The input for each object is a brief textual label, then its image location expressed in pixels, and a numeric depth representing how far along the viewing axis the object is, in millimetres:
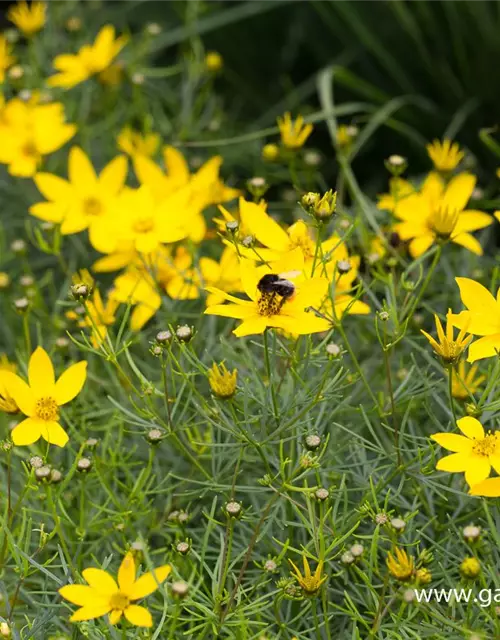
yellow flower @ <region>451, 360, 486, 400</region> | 931
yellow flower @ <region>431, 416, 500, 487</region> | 864
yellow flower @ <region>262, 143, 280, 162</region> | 1029
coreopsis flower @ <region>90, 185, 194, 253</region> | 1012
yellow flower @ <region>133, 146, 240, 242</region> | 1072
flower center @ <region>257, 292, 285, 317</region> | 891
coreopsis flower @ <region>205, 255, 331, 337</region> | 882
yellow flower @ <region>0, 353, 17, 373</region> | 984
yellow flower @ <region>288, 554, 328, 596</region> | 867
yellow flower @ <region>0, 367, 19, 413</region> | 920
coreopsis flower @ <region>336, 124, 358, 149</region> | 1056
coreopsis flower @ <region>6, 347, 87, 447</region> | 914
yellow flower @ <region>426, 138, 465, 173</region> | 1030
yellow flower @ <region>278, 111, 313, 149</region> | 1013
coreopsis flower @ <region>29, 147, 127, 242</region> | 1054
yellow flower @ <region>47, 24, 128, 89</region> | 1132
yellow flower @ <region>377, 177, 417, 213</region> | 994
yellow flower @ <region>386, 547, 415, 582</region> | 851
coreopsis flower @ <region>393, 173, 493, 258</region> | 999
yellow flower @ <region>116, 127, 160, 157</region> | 1105
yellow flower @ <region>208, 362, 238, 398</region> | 892
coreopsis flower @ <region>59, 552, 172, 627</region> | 853
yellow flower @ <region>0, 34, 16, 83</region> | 1182
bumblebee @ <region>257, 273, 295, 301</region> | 891
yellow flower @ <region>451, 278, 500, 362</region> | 887
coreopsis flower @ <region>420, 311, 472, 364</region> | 882
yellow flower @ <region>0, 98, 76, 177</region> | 1100
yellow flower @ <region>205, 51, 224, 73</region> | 1136
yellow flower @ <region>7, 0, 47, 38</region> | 1154
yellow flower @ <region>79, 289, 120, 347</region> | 968
